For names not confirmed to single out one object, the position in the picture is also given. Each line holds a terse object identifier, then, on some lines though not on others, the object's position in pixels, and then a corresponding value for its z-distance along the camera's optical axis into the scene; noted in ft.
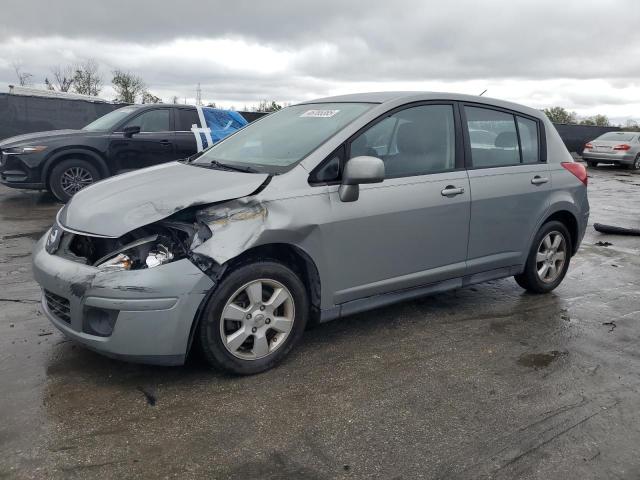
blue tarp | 32.78
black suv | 28.96
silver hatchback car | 10.02
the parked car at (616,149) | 65.21
